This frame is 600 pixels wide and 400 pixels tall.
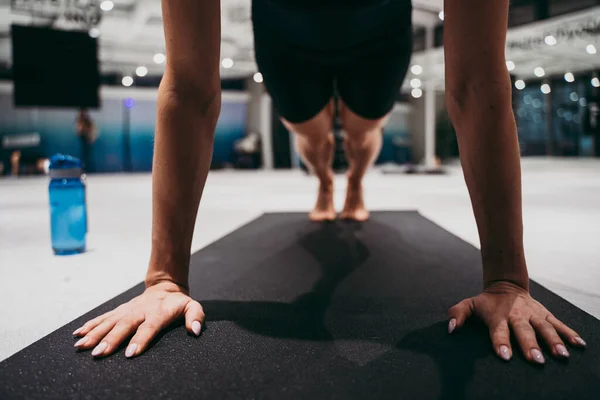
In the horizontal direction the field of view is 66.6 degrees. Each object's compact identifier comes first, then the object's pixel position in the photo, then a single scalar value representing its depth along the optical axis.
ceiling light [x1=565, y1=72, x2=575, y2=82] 13.10
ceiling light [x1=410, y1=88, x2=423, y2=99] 13.52
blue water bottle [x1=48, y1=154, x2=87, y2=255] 1.76
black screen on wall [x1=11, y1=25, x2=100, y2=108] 5.04
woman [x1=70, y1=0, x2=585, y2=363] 0.79
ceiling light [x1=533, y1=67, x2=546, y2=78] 12.44
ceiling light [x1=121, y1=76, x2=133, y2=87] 12.52
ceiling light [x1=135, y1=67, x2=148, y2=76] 11.71
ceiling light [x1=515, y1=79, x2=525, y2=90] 13.72
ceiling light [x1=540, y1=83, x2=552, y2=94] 13.96
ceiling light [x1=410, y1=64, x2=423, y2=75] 10.62
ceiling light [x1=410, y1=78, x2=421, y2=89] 12.53
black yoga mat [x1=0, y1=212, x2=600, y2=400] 0.61
